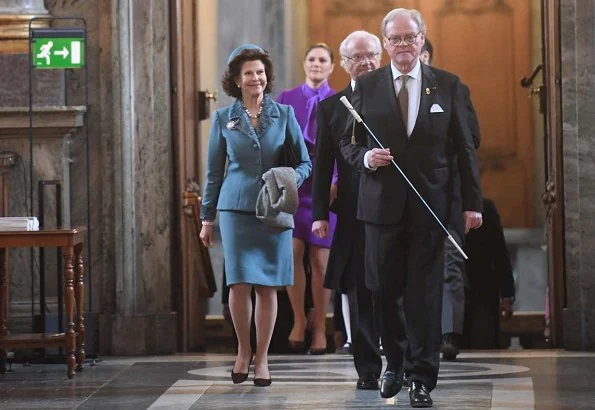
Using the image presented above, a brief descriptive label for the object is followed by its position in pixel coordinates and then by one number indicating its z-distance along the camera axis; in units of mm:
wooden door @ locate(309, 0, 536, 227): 25529
